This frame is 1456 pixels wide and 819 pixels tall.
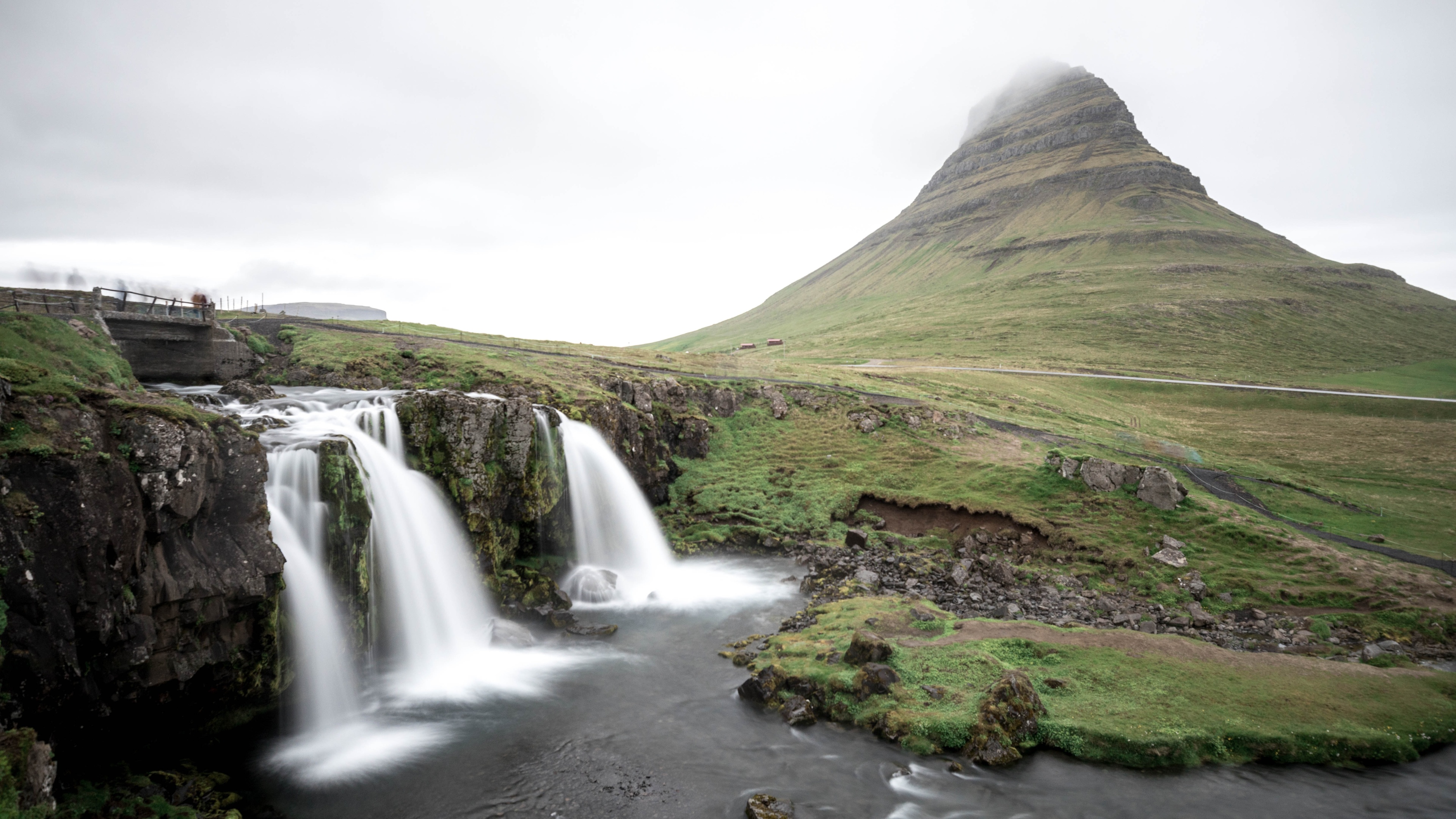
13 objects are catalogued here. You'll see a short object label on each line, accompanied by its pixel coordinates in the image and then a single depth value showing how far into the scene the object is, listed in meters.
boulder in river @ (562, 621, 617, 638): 21.98
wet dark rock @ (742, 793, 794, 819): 12.41
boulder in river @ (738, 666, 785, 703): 16.88
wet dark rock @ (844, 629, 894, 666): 17.41
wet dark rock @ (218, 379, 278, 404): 25.67
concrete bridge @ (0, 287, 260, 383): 26.84
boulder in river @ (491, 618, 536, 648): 20.88
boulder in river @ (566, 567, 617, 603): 25.34
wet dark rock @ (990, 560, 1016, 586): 25.30
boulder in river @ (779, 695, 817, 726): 15.82
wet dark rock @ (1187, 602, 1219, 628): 21.53
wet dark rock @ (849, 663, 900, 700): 16.31
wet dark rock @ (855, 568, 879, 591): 25.06
